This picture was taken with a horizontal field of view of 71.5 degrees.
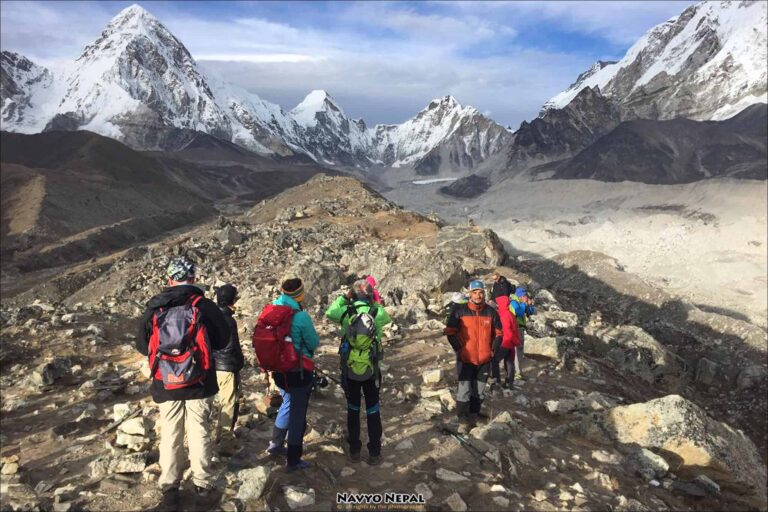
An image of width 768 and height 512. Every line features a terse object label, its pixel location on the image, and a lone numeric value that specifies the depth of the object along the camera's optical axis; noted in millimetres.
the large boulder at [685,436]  6059
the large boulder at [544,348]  9891
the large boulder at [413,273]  13547
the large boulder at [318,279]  13570
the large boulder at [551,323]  11750
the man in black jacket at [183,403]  3643
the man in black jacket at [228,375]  4746
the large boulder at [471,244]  20000
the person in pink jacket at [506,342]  7238
